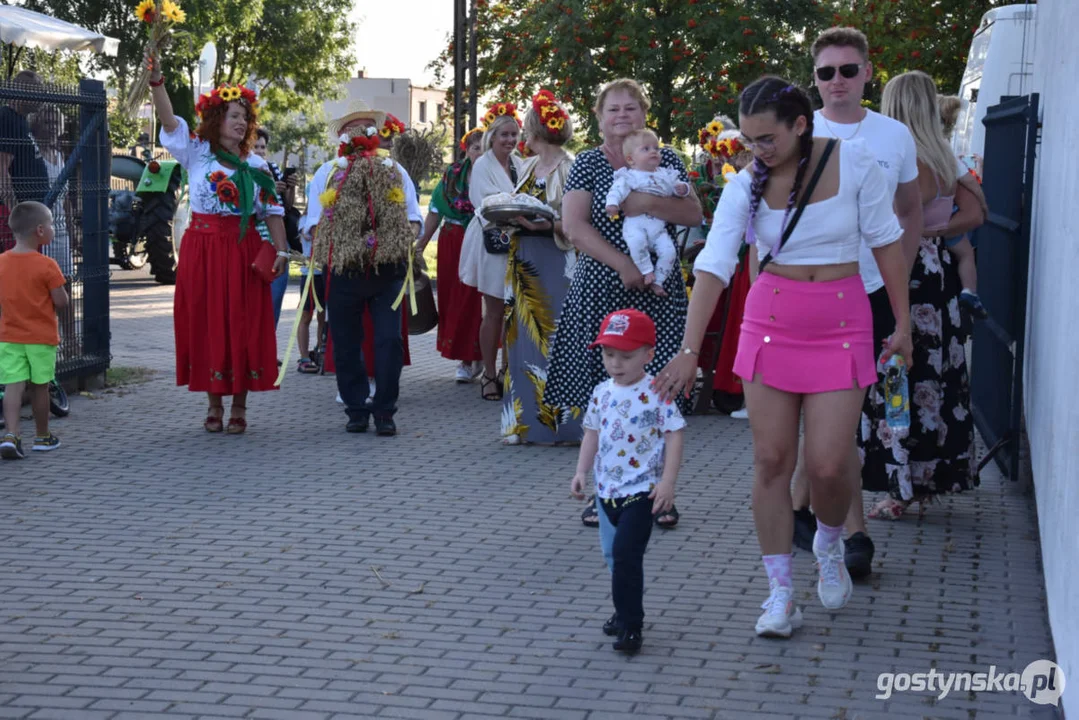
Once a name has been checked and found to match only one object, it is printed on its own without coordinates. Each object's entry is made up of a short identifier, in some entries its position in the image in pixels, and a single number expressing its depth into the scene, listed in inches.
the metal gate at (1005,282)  294.2
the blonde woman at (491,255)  406.9
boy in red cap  187.6
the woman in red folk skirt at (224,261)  349.7
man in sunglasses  219.3
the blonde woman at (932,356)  245.4
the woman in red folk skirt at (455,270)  447.5
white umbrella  584.4
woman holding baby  266.4
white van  572.7
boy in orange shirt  322.3
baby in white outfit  262.2
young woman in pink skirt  188.1
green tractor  792.3
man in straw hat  350.6
